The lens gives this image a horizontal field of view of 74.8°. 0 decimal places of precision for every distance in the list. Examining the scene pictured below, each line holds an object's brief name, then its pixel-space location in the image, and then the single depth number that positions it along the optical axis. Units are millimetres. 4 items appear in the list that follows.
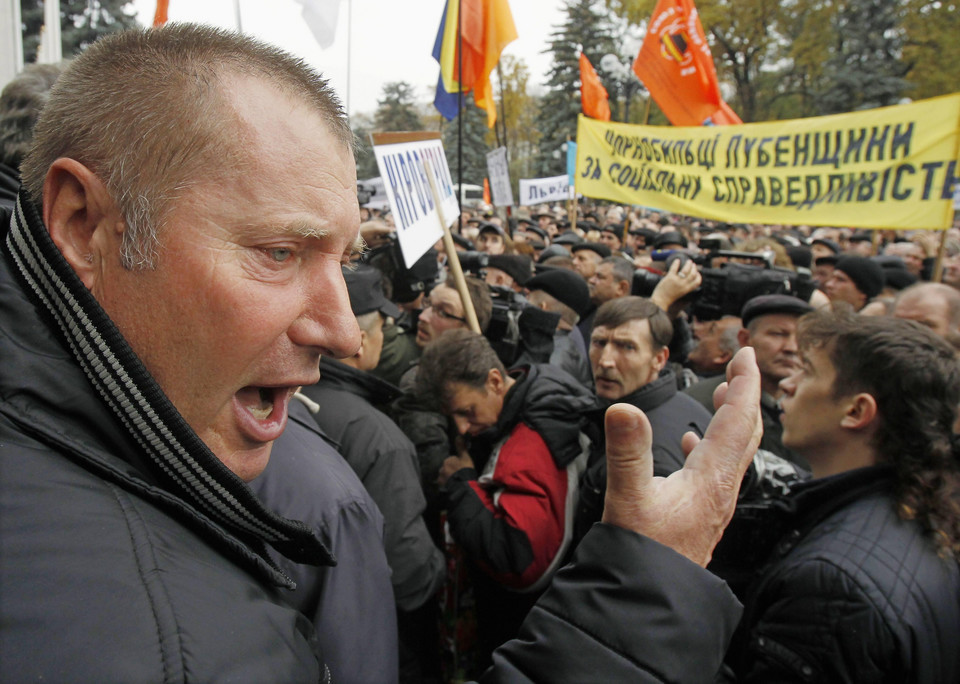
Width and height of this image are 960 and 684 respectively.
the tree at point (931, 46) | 25969
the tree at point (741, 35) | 29156
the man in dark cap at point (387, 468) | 2404
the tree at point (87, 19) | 15297
